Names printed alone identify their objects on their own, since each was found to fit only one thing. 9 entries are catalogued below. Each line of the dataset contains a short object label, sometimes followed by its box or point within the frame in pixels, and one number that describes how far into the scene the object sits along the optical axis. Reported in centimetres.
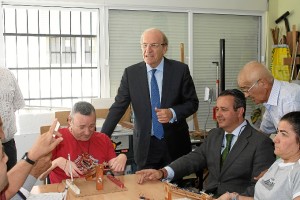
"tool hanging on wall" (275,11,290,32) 571
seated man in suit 257
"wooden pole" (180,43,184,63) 532
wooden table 216
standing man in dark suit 304
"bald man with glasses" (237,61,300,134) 263
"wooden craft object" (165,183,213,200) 205
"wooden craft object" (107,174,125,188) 236
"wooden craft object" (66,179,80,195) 222
